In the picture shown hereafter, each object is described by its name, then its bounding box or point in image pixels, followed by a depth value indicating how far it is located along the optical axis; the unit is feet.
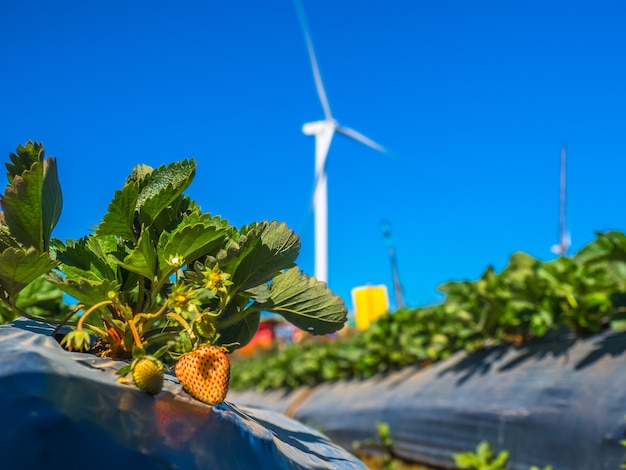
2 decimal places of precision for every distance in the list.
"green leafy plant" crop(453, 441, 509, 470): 10.04
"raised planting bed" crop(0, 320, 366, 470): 1.99
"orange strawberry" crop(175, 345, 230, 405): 2.46
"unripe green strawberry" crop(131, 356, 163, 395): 2.27
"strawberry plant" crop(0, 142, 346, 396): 2.58
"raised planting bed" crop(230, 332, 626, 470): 9.46
